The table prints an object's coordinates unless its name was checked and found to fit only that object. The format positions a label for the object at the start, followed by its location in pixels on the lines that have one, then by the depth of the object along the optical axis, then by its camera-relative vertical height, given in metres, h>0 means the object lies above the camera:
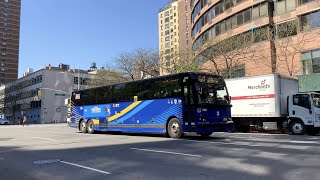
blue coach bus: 18.69 +0.70
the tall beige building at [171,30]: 48.66 +32.05
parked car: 84.08 -0.78
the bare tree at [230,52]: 38.88 +7.11
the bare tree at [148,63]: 50.69 +7.64
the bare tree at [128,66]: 53.06 +7.60
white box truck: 22.19 +0.83
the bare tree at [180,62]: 41.26 +6.92
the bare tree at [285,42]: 37.06 +7.75
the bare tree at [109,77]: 55.06 +6.39
